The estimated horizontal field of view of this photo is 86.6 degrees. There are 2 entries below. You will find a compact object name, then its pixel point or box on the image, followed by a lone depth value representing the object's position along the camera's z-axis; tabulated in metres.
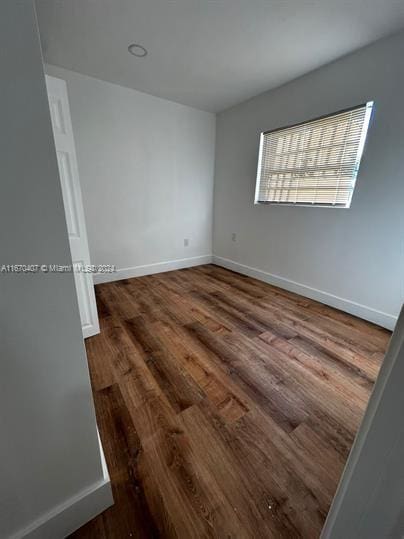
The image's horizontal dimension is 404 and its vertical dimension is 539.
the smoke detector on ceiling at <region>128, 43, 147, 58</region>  1.90
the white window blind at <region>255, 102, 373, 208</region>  2.08
